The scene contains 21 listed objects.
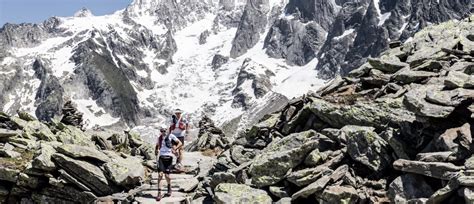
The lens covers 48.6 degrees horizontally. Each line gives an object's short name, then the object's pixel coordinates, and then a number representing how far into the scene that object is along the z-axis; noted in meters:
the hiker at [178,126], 31.61
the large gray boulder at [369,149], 20.27
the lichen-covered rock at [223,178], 24.55
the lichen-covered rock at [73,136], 38.91
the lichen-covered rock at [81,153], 29.16
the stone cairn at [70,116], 49.44
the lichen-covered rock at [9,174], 29.80
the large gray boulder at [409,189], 17.89
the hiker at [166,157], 26.62
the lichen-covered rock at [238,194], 21.56
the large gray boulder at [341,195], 19.14
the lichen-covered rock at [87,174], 28.41
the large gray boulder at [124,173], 28.55
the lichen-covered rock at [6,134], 35.72
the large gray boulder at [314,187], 19.86
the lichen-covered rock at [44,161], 28.91
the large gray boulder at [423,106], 18.72
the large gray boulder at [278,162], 22.28
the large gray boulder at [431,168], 16.95
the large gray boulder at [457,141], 17.45
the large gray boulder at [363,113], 22.62
